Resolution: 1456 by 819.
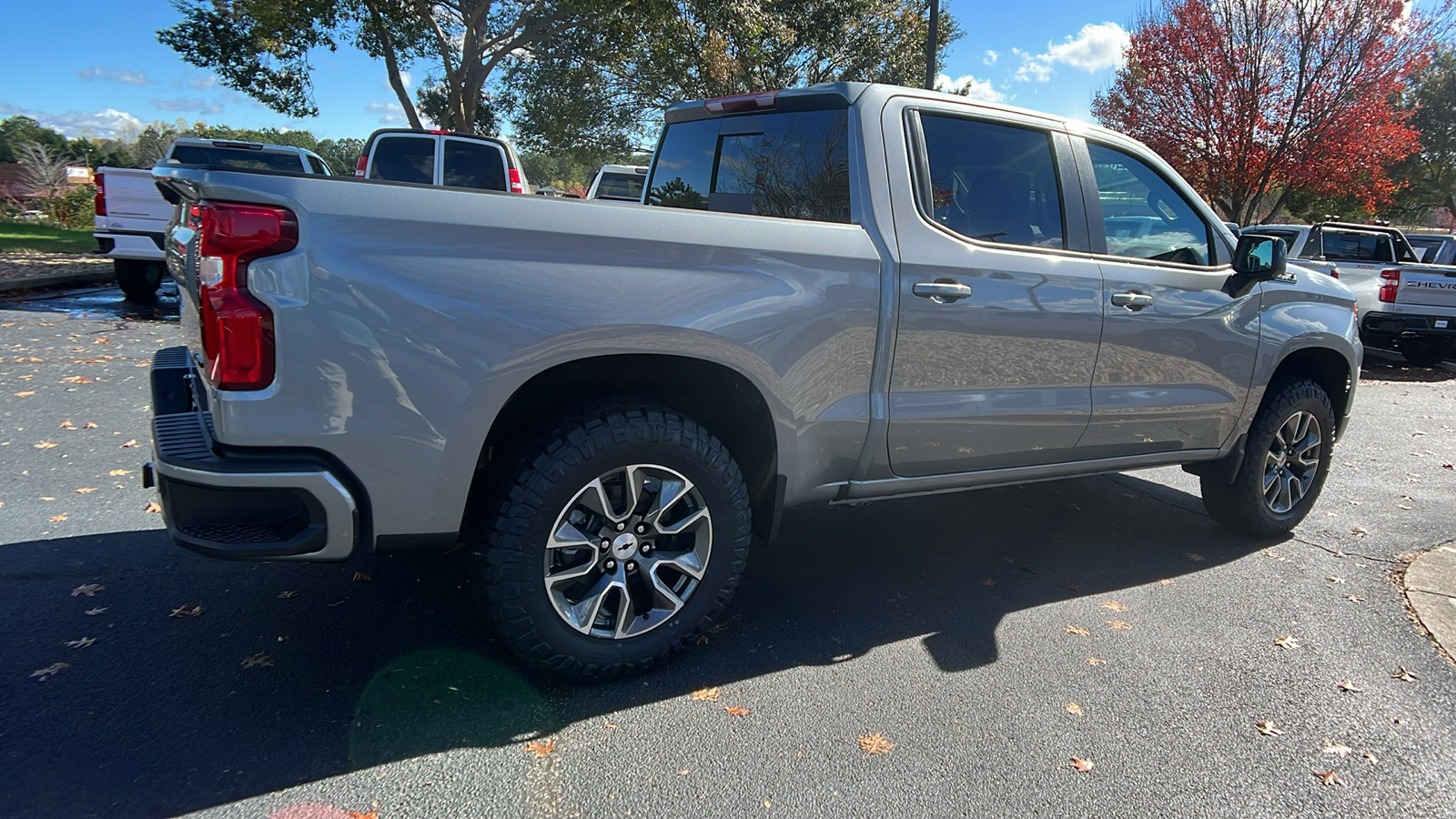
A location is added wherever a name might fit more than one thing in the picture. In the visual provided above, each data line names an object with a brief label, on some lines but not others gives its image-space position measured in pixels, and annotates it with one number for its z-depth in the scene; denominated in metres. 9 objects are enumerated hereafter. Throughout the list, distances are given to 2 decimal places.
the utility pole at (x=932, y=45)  14.77
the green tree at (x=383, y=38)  16.02
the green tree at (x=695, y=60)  17.83
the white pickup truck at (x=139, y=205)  10.32
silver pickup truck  2.43
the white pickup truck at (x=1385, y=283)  11.54
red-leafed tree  16.86
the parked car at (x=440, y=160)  10.80
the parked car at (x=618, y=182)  13.04
